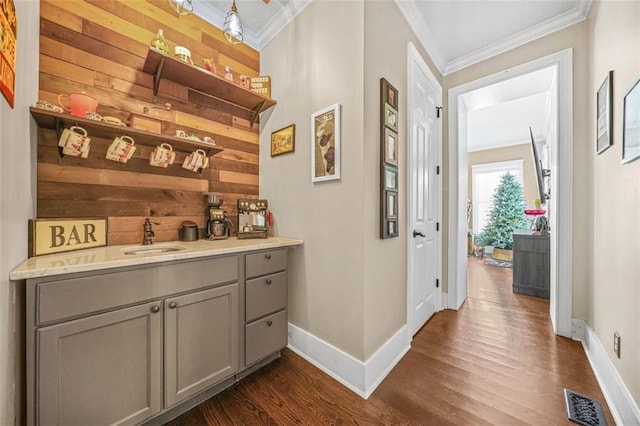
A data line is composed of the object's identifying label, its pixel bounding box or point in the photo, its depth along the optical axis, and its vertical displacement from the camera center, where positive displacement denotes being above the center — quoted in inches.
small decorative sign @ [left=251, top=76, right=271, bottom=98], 87.4 +44.6
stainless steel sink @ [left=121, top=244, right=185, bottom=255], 59.6 -9.2
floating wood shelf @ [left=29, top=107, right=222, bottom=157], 50.0 +19.0
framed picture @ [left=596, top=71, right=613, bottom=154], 62.7 +26.2
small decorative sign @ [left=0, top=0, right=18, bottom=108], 32.4 +22.7
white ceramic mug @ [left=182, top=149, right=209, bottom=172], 72.6 +15.1
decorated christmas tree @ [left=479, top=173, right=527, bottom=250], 234.4 -1.2
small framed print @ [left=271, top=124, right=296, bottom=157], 80.7 +24.1
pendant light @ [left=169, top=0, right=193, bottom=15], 59.8 +50.6
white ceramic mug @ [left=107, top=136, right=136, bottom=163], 58.9 +14.8
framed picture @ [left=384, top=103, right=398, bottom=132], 68.0 +26.8
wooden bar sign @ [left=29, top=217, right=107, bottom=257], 47.9 -4.8
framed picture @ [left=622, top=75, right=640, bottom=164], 47.7 +17.8
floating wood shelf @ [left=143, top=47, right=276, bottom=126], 65.4 +38.7
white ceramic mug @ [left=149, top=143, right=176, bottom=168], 65.4 +14.7
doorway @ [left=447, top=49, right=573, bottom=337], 86.2 +11.0
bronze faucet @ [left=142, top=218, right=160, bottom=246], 66.2 -5.9
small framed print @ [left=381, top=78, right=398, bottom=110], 67.1 +33.0
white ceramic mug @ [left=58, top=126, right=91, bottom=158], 52.2 +14.7
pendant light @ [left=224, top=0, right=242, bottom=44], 66.7 +50.0
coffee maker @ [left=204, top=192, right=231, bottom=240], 75.8 -2.4
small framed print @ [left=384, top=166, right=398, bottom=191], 67.8 +9.6
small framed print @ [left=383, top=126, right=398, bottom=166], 67.7 +18.5
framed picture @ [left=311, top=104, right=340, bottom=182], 66.5 +19.0
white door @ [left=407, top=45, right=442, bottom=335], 82.8 +7.3
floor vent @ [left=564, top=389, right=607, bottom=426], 51.5 -42.6
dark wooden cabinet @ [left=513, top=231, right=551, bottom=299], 128.1 -27.4
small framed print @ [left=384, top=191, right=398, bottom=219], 67.4 +2.2
